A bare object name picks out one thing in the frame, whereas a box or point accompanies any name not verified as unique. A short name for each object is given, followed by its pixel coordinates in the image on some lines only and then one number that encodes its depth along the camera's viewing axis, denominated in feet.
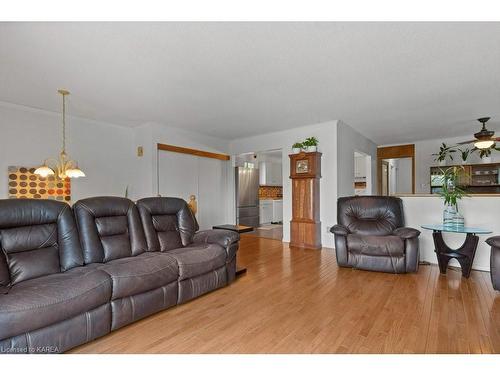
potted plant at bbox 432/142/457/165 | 20.77
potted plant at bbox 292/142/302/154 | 16.73
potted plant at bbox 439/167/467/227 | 11.27
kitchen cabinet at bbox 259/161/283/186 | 28.73
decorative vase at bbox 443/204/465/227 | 11.16
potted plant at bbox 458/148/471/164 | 19.38
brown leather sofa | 5.16
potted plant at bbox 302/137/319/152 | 16.14
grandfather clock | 16.07
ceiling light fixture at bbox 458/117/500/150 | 14.39
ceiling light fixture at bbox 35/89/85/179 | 10.94
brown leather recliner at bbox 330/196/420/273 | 10.69
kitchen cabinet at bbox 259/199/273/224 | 26.34
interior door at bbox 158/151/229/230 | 17.66
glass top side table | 10.27
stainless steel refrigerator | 22.59
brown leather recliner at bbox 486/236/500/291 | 8.62
